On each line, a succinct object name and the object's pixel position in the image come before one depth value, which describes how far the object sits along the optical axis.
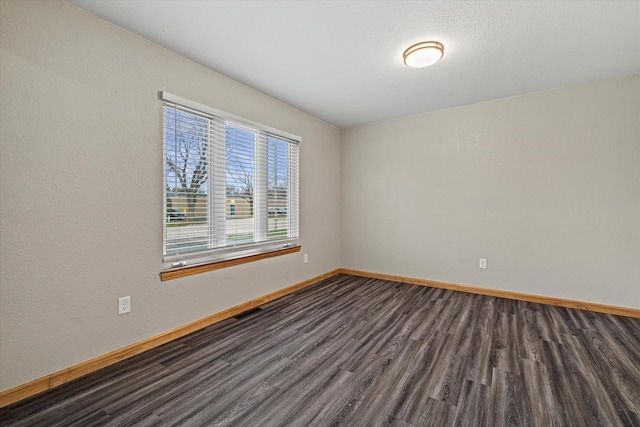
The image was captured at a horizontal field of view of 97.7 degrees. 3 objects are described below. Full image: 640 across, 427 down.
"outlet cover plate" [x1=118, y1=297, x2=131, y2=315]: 2.04
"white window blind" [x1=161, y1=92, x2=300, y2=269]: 2.39
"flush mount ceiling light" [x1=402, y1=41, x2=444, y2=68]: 2.22
